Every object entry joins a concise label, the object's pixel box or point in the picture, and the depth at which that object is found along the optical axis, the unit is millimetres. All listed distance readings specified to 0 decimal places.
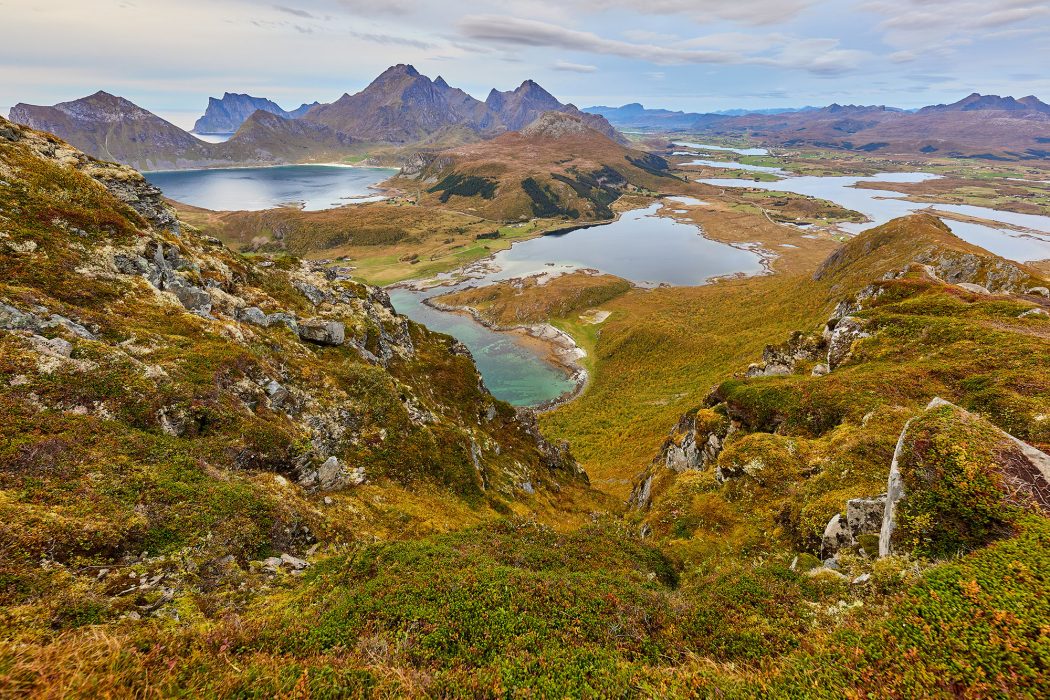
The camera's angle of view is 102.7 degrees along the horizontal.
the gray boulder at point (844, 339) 40094
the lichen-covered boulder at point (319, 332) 41969
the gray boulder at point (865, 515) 17922
